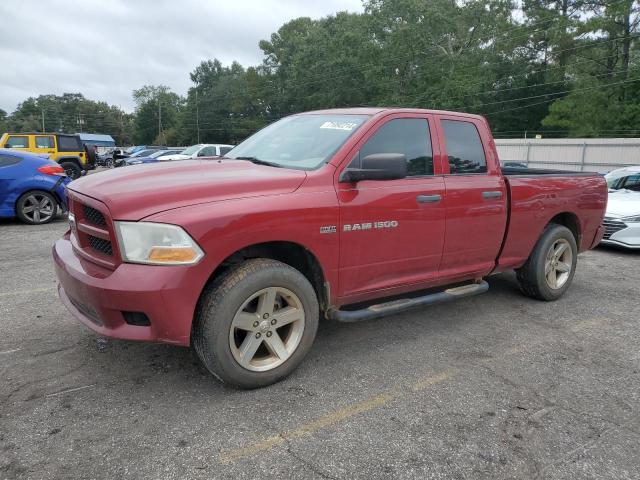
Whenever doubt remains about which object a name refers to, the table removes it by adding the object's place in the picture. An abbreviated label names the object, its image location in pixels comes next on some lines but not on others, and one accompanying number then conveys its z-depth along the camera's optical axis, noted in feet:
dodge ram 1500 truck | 9.34
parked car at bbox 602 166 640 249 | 26.32
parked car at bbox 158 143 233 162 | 67.61
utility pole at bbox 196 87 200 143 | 288.55
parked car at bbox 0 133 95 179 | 59.39
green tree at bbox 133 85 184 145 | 334.19
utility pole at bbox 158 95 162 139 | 324.19
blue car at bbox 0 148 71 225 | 29.71
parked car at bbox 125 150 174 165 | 83.35
